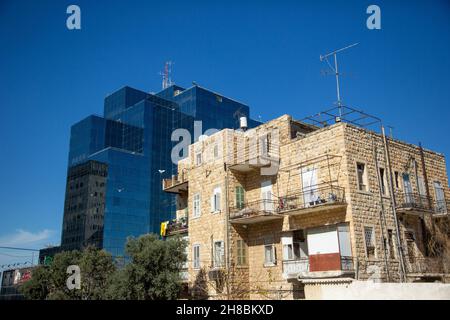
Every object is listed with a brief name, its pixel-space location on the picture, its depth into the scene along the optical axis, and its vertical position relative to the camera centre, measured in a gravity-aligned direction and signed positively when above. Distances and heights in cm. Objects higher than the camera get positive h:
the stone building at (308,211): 2159 +353
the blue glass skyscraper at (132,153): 9125 +2956
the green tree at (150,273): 2464 +49
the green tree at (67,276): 3219 +51
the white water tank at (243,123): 2959 +1041
